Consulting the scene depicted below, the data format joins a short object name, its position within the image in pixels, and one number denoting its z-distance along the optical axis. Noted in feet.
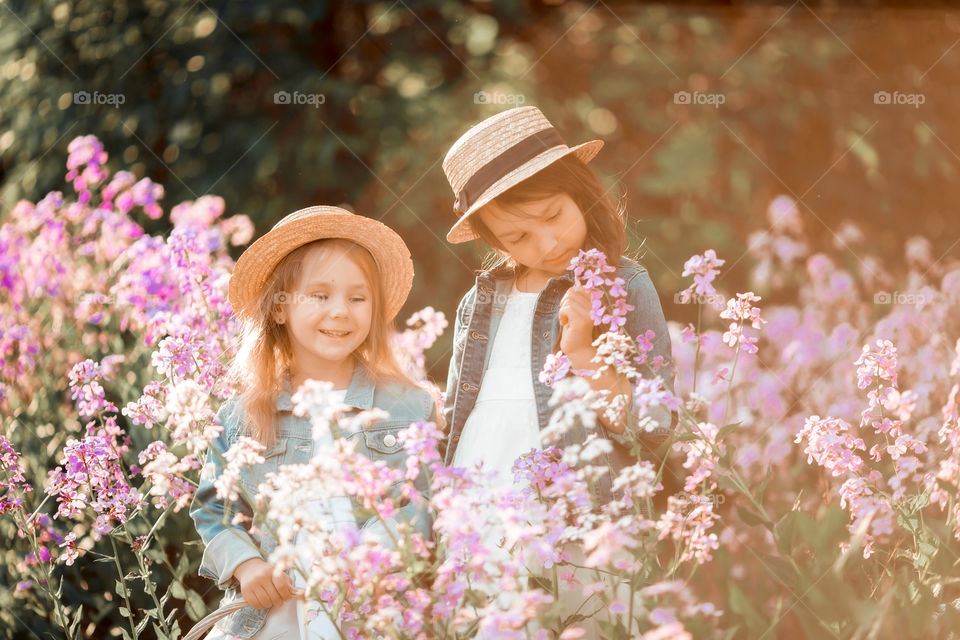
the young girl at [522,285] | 9.10
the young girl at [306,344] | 9.13
